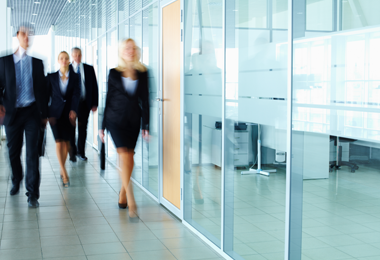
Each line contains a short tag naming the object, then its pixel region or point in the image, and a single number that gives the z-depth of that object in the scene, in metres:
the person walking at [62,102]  6.52
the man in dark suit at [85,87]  7.32
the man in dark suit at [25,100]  5.00
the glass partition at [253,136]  2.89
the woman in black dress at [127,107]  4.88
